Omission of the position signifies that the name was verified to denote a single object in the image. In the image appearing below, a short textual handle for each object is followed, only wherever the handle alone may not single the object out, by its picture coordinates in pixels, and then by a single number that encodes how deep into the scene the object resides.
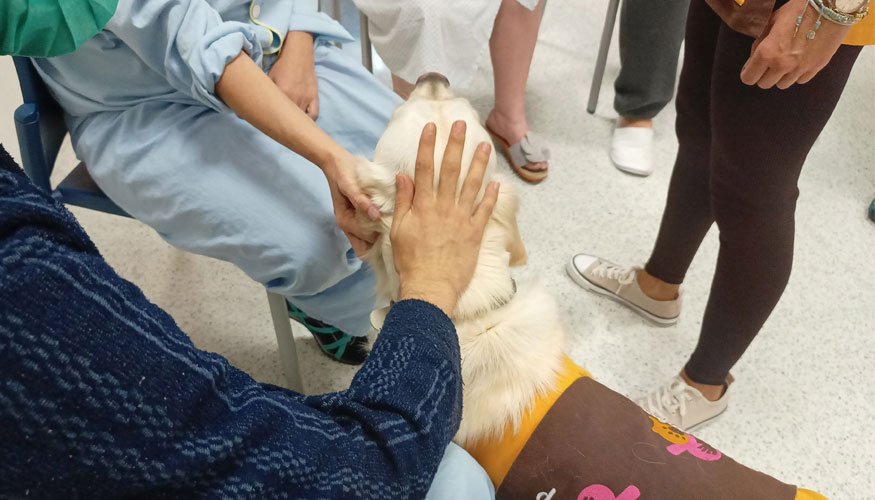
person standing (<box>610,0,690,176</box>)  1.66
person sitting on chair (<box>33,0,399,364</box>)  0.83
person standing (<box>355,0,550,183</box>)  1.34
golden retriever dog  0.71
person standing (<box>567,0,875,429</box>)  0.67
